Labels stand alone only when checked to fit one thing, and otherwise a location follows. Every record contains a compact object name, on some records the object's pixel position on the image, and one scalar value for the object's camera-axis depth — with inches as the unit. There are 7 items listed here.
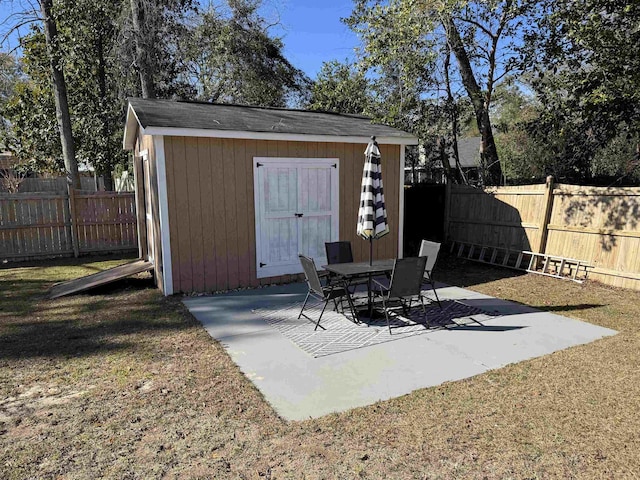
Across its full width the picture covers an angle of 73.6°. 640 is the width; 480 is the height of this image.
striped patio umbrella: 202.5
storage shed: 242.1
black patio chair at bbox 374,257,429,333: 185.2
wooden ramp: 252.5
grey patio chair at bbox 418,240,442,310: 220.5
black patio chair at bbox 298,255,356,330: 191.3
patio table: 197.9
